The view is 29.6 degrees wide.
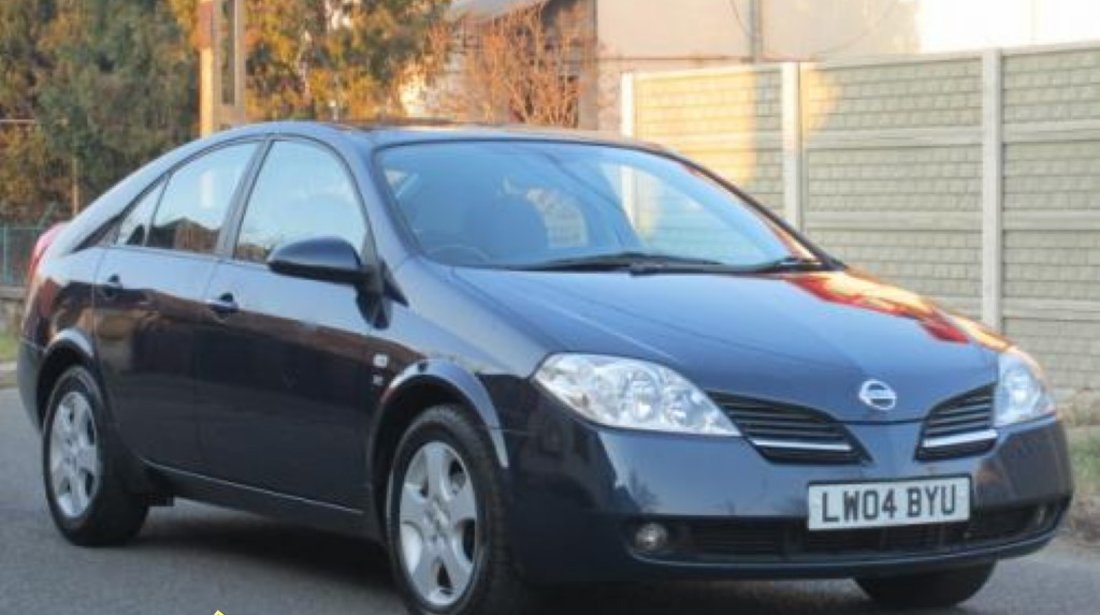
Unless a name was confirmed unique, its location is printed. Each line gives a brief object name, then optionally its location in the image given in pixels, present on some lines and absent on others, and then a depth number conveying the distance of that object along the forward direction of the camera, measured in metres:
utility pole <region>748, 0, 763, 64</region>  32.75
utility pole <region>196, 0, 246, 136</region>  18.73
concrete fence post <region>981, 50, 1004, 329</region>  14.09
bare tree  28.42
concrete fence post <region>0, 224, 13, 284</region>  30.44
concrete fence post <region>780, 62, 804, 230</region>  15.45
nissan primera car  5.36
